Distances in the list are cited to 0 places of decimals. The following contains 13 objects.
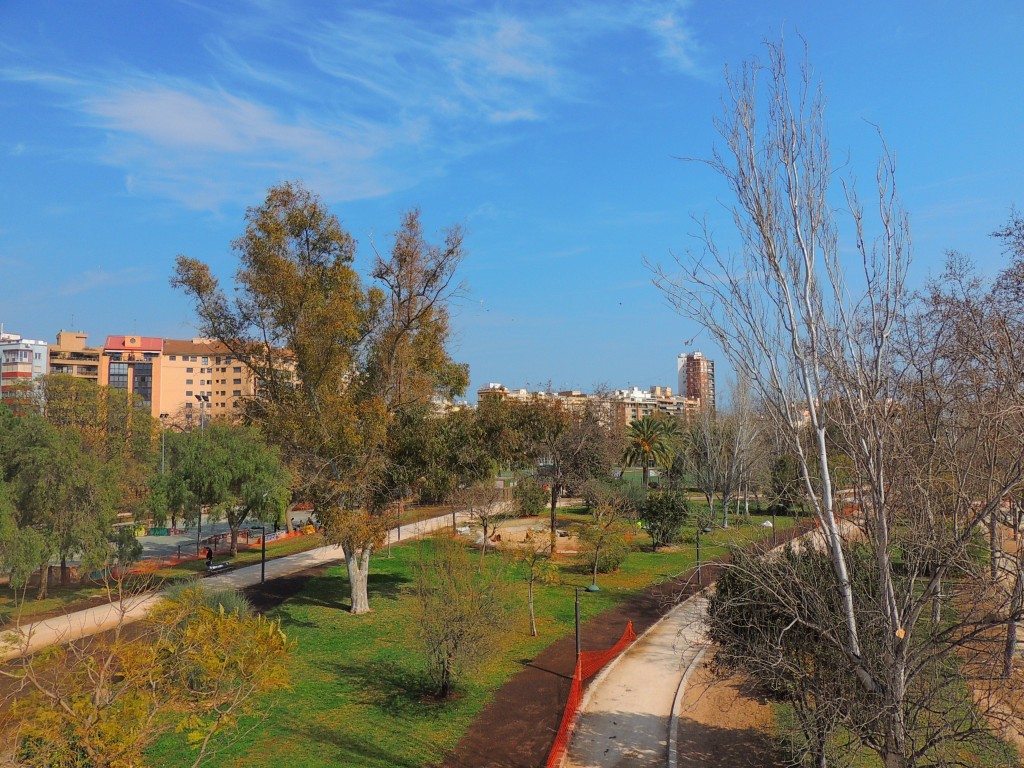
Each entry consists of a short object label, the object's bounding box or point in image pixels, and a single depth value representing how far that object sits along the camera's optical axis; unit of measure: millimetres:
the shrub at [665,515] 32156
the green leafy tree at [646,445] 45562
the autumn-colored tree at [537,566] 20312
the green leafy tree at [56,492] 23062
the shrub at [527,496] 38812
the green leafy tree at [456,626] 14758
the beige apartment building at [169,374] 90625
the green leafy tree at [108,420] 37219
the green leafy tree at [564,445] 35375
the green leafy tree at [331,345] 20328
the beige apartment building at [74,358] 87875
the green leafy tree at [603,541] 25719
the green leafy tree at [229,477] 29984
